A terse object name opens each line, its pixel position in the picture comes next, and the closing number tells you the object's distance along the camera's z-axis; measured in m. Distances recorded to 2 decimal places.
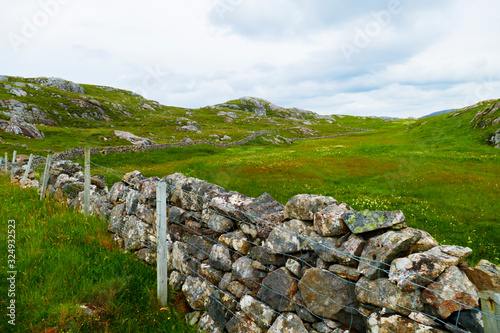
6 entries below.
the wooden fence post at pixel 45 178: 11.49
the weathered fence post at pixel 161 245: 5.98
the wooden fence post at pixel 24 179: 14.81
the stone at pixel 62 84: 144.50
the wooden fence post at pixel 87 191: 9.45
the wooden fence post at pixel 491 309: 2.57
